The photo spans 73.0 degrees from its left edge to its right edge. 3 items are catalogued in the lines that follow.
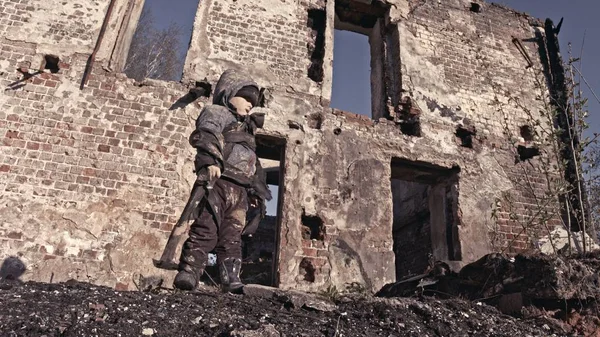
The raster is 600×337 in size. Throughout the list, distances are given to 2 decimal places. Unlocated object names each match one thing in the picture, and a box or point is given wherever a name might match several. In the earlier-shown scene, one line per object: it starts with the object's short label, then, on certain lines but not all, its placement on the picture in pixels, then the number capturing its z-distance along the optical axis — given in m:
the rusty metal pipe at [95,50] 5.84
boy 3.01
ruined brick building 5.19
